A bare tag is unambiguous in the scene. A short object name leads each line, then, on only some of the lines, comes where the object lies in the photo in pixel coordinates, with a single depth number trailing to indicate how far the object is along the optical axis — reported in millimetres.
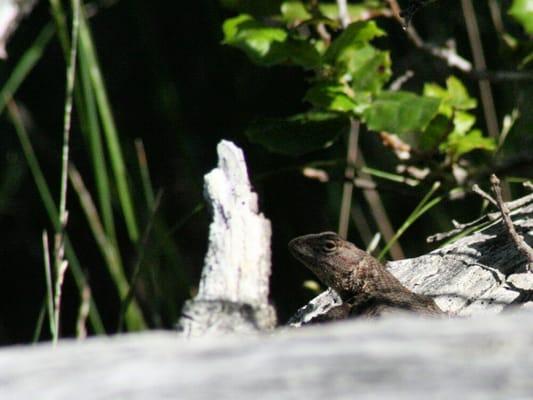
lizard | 7465
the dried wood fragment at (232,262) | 4105
